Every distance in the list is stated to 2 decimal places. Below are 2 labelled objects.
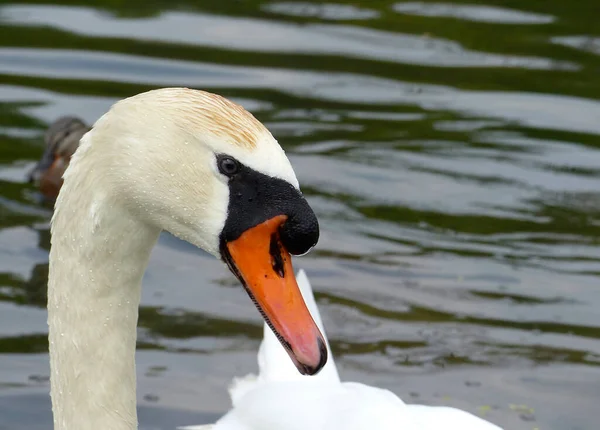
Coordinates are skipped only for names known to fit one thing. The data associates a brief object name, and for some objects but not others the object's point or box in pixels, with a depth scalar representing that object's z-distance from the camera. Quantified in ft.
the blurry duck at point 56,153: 46.26
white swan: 17.90
